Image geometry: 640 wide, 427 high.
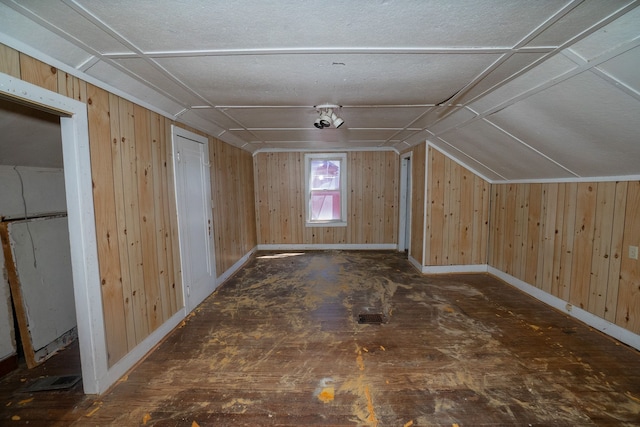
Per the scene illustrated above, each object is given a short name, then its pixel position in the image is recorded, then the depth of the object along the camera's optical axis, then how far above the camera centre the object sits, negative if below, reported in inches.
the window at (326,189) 231.0 +3.2
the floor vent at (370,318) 110.3 -54.9
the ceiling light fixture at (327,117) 102.5 +30.3
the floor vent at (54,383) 75.3 -55.6
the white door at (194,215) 114.7 -9.9
